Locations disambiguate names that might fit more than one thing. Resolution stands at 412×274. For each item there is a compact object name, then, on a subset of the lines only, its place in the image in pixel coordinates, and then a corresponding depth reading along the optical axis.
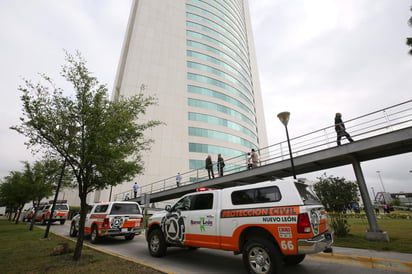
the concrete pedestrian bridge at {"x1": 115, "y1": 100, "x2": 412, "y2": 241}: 8.64
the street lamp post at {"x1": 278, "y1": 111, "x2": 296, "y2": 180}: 9.92
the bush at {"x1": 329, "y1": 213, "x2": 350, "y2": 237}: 9.07
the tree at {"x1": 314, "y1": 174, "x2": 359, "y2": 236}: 9.60
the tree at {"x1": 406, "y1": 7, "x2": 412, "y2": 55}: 7.00
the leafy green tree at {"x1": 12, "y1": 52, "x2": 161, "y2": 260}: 6.52
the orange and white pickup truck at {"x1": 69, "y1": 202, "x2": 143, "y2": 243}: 9.35
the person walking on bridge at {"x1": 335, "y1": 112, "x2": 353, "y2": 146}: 9.91
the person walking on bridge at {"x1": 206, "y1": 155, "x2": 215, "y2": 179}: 16.64
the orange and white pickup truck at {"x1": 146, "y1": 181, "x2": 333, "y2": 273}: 4.30
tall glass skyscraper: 33.75
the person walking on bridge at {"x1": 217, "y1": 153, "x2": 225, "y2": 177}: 16.36
